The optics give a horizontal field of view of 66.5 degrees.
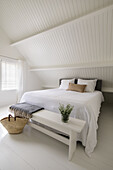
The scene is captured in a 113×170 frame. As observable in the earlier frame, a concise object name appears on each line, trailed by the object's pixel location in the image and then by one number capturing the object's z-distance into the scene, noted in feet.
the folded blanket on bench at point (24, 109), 5.28
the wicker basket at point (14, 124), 5.17
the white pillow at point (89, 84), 9.53
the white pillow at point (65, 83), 10.94
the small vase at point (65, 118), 4.00
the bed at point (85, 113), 4.28
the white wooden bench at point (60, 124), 3.80
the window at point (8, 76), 10.90
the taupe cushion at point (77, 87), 9.22
